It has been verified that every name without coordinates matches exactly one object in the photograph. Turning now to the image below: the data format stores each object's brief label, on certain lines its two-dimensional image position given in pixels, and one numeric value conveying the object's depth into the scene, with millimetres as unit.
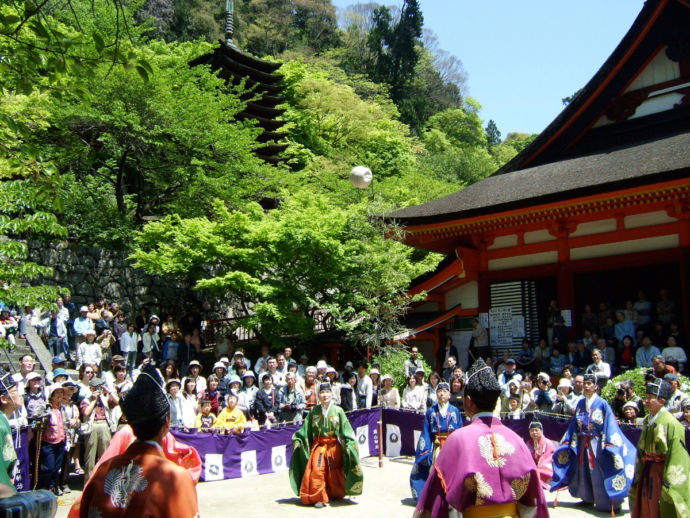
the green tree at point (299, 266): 15672
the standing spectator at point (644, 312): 13102
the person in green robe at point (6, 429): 4088
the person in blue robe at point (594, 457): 7906
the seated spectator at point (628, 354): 12266
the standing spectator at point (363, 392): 12477
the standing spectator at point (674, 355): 11268
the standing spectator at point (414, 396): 12328
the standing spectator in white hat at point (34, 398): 8664
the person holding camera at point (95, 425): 9430
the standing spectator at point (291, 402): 11555
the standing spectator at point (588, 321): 13836
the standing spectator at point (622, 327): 12750
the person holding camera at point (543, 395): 11201
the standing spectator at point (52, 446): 8625
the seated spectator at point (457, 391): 10492
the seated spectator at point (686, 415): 8992
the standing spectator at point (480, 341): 14727
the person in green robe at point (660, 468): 5805
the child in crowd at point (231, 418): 10609
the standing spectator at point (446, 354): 14805
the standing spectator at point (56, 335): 15234
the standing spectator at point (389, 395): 12547
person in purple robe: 3818
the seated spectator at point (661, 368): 10195
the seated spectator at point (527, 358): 13594
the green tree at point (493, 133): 64938
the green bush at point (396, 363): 14164
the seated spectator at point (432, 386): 12137
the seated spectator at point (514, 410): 10523
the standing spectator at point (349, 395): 12262
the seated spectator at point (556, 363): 12773
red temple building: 12547
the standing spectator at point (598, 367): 11319
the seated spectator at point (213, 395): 11570
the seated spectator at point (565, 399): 10180
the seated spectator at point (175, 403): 10164
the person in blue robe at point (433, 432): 8227
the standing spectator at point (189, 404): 10805
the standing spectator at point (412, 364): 13844
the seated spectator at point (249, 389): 11769
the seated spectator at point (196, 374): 11817
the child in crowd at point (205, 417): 10775
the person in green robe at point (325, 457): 8516
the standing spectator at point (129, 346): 15812
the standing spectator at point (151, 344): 16297
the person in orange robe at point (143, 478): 2846
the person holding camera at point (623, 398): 10117
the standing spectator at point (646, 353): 11727
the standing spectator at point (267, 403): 11555
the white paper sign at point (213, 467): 10234
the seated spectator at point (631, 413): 9398
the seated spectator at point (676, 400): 9312
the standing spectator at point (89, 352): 13633
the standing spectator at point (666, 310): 12852
